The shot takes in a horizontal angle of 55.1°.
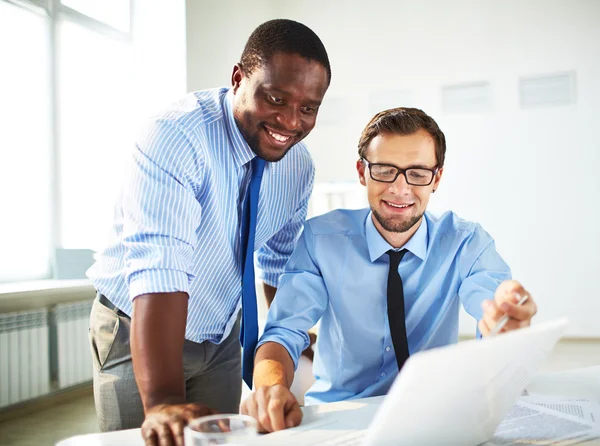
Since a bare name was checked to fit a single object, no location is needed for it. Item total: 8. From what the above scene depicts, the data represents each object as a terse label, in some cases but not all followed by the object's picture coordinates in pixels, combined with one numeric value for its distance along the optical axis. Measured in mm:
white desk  949
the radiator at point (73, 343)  3916
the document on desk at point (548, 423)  936
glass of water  769
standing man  1097
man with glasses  1533
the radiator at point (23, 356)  3510
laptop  605
